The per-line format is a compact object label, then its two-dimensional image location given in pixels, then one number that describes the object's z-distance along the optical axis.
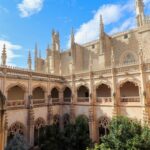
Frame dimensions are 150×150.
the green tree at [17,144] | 14.35
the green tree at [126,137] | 12.36
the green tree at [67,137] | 18.44
